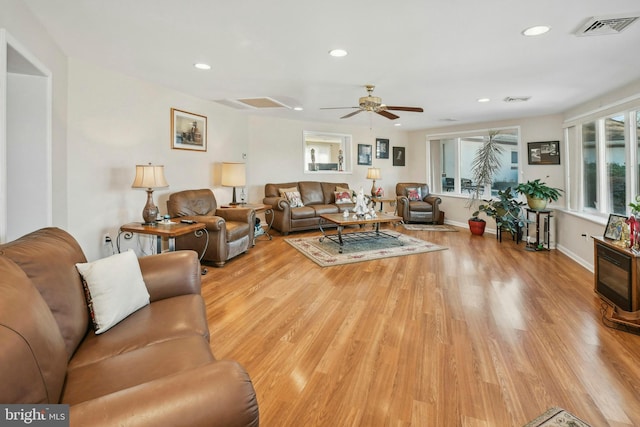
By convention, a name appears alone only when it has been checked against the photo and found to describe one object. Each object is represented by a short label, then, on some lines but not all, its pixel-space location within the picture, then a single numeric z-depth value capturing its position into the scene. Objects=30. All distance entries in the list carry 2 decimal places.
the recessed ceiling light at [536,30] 2.36
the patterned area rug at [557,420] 1.48
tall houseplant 6.41
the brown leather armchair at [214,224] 3.94
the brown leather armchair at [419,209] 7.05
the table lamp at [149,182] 3.40
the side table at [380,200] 6.99
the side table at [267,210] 5.11
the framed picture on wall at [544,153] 5.36
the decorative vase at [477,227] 6.06
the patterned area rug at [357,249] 4.33
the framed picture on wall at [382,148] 7.89
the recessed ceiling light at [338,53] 2.86
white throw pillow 1.52
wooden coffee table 4.76
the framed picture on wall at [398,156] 8.11
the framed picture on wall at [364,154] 7.68
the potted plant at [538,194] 4.80
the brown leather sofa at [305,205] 5.88
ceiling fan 3.84
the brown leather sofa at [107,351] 0.79
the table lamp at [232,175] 5.05
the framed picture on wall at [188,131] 4.47
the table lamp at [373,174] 7.22
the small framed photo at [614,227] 2.86
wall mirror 7.35
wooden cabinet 2.42
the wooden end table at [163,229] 3.20
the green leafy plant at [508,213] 5.41
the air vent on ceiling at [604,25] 2.18
